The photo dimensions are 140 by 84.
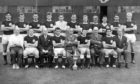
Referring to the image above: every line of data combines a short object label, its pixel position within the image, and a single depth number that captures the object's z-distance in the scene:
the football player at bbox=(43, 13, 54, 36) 9.78
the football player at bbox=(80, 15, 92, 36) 9.62
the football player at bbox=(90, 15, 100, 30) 9.66
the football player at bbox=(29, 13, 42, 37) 9.70
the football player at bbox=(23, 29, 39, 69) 8.95
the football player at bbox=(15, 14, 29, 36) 9.62
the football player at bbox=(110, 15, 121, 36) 9.74
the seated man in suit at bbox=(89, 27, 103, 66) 9.27
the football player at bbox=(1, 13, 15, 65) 9.59
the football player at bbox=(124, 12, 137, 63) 9.77
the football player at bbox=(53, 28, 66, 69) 9.05
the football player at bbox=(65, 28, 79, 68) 9.13
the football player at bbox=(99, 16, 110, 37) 9.64
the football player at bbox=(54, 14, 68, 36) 9.86
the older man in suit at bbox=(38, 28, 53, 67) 9.06
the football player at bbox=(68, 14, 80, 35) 9.68
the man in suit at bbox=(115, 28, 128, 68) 9.21
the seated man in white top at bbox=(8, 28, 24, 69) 9.05
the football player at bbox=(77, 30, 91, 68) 9.09
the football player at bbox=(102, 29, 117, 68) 9.15
